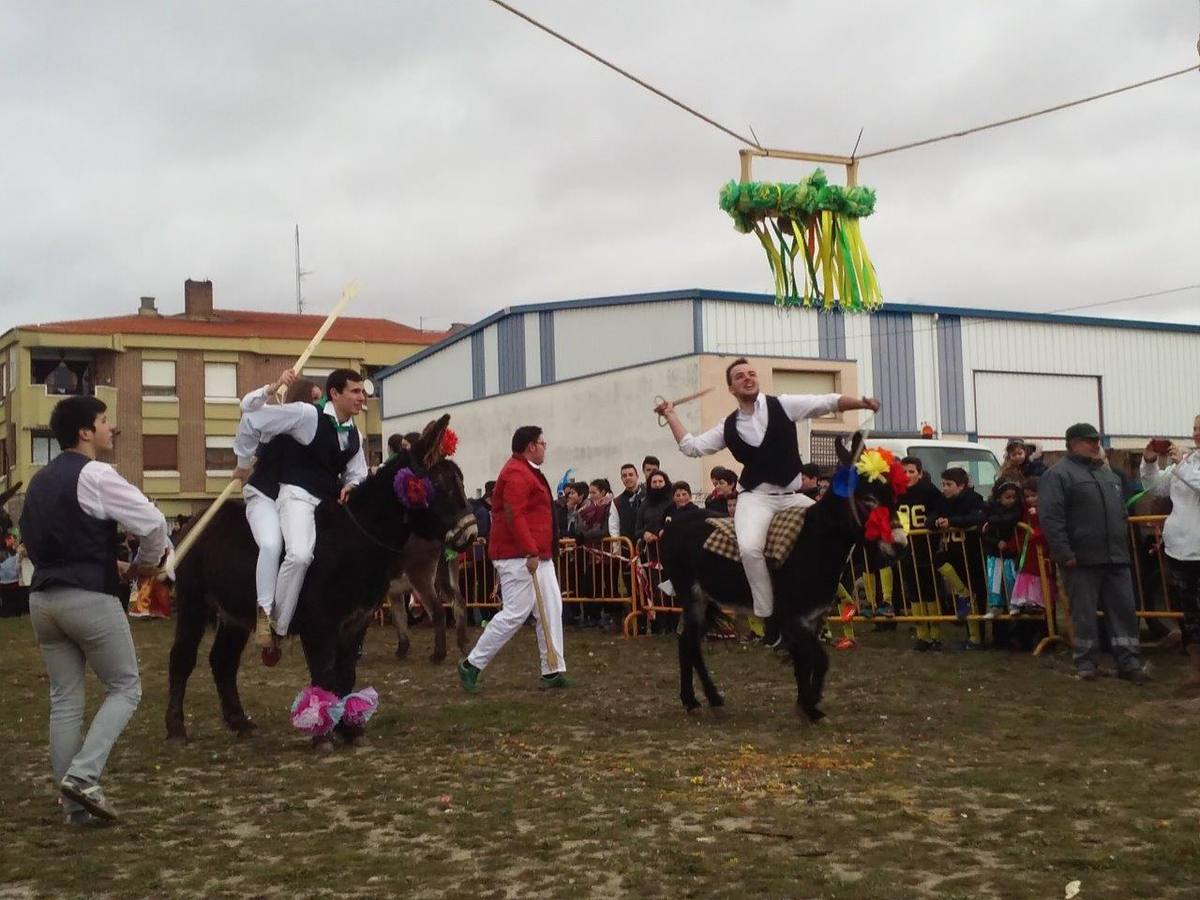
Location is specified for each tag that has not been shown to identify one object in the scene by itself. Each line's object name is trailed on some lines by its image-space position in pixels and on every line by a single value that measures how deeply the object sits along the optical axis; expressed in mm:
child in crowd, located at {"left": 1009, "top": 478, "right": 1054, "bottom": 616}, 13344
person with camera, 10789
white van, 20109
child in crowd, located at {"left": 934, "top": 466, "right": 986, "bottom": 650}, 13969
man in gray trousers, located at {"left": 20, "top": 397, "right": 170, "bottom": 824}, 7047
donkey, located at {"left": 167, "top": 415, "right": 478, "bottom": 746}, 8938
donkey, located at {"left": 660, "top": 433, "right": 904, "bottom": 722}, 9305
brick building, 62594
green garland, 9320
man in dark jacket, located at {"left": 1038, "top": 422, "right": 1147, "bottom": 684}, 11562
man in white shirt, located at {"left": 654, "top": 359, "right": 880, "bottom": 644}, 9609
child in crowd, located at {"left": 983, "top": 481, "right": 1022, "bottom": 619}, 13500
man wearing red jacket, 11695
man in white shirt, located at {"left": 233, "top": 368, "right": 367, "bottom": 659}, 8859
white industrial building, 33906
